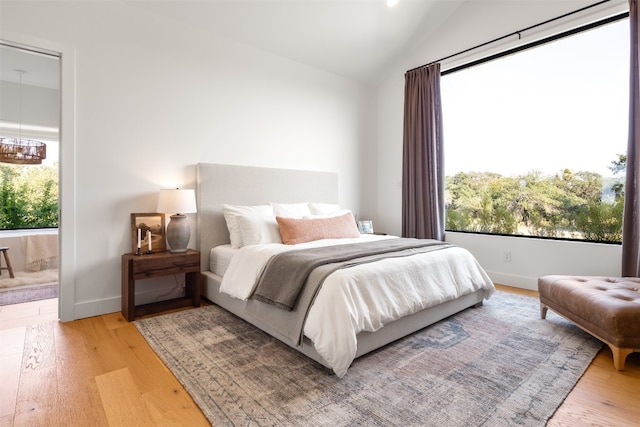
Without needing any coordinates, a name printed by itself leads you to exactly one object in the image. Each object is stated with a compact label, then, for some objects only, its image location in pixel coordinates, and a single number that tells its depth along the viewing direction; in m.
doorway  3.83
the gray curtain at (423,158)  4.28
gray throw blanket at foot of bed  2.07
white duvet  1.80
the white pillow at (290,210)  3.59
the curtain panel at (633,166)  2.81
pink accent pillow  3.13
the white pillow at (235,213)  3.21
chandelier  4.18
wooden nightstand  2.72
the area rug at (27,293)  3.29
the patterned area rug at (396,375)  1.52
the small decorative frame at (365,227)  4.49
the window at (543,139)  3.19
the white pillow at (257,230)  3.09
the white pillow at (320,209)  3.86
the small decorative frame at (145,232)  2.96
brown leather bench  1.94
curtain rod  3.11
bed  1.88
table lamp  2.91
